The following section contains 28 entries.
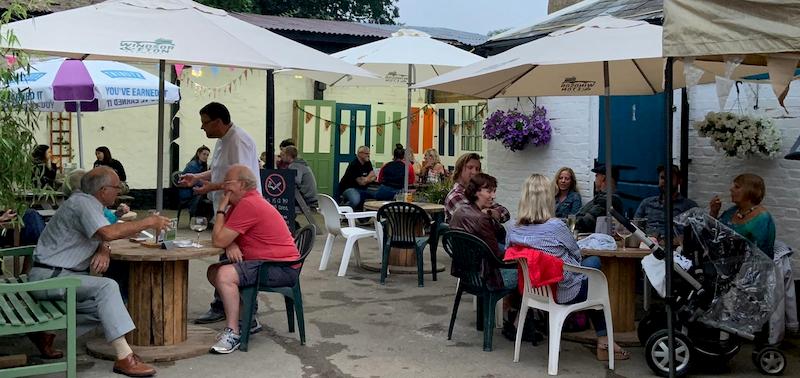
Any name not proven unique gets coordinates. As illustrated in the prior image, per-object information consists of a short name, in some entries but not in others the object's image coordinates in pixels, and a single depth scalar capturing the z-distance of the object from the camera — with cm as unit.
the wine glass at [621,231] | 629
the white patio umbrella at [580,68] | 552
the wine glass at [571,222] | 659
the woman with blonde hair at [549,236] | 546
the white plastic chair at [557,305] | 541
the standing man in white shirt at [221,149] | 646
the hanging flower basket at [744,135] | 708
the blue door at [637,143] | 855
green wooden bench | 456
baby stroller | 520
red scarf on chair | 538
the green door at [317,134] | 1608
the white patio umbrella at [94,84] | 937
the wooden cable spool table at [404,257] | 891
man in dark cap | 740
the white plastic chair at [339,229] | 875
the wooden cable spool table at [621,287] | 618
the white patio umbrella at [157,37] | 522
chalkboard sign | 961
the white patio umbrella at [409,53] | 921
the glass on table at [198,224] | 597
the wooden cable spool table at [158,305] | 551
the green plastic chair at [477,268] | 581
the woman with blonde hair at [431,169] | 1273
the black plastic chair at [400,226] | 830
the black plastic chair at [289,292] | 579
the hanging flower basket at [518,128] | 1012
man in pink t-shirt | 572
